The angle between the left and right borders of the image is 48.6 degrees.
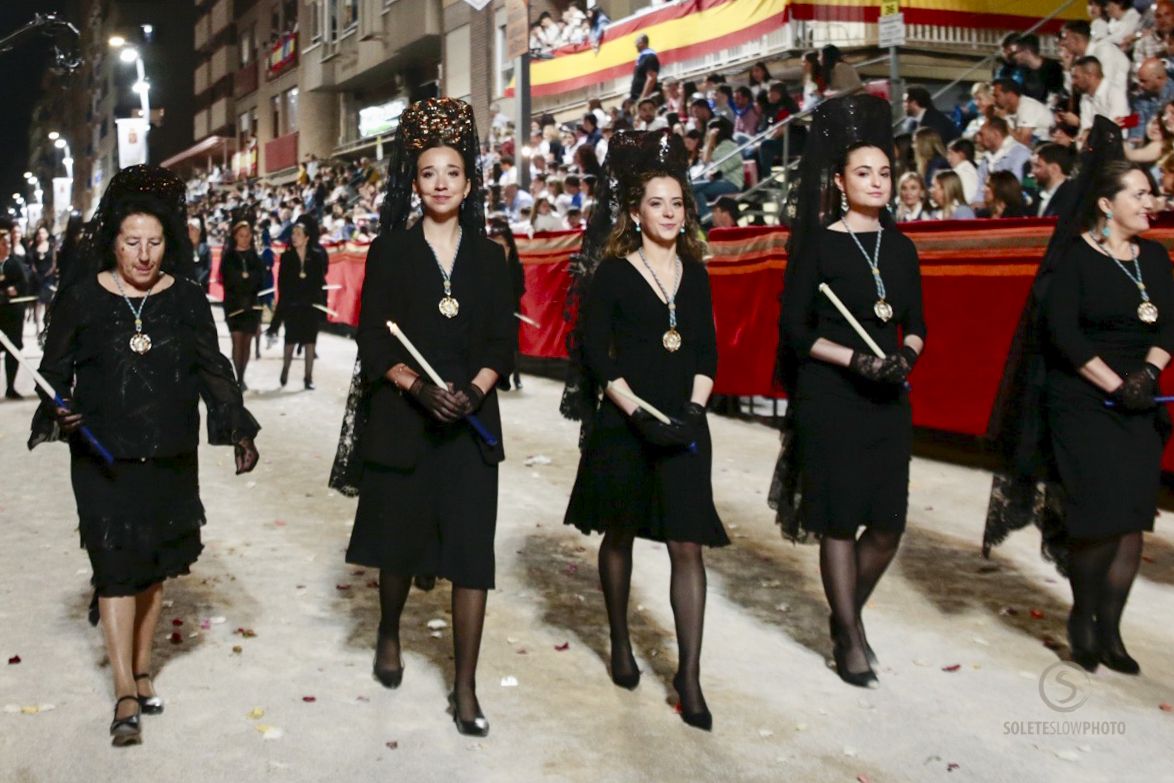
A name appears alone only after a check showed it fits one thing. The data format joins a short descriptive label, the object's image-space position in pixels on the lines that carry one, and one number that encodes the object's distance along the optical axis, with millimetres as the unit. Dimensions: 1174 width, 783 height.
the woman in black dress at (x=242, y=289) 13078
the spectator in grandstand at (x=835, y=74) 13422
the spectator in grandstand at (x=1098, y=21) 12078
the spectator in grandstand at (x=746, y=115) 16453
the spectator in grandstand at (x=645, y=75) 19922
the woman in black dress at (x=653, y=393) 4387
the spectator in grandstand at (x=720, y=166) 15234
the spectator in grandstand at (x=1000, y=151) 11461
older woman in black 4234
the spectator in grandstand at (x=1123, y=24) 11688
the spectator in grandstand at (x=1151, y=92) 10383
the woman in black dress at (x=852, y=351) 4711
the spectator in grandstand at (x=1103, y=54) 11246
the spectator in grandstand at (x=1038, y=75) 12845
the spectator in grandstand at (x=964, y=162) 11602
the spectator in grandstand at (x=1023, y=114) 11828
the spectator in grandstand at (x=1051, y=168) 9484
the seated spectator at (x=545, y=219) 17641
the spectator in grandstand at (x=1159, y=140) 9156
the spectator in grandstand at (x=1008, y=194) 9586
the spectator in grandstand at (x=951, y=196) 10500
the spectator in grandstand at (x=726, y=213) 12883
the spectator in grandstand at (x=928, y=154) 11989
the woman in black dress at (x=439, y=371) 4332
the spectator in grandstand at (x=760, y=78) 16766
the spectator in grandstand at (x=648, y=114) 17781
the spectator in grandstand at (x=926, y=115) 13086
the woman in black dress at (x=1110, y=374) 4734
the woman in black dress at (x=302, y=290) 14086
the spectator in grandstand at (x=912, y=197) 11266
